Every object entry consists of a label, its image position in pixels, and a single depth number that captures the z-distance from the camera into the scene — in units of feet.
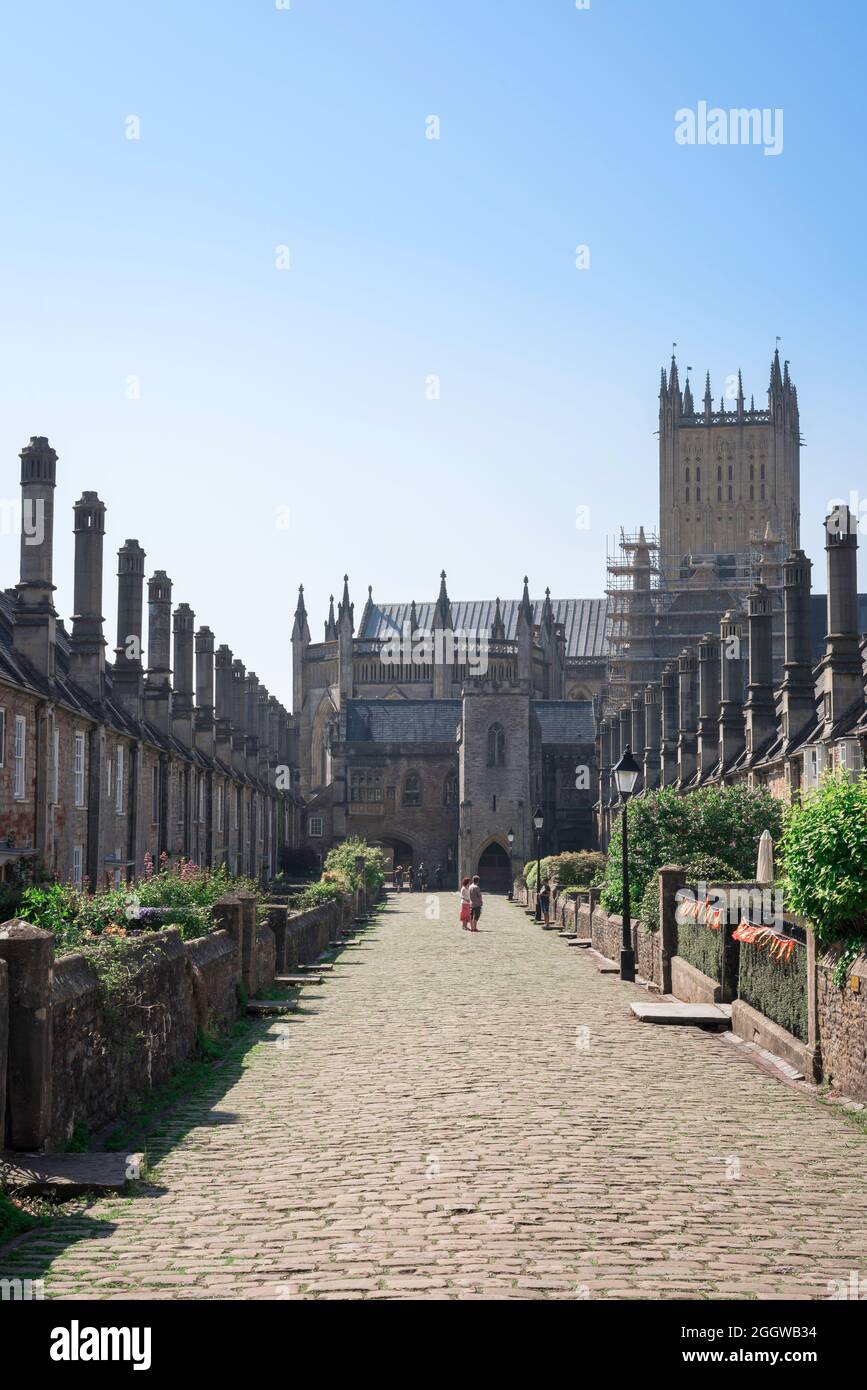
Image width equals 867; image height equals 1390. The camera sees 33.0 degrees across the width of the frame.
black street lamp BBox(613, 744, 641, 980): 81.56
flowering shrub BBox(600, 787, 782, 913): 95.14
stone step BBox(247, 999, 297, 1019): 62.44
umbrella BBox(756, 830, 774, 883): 71.46
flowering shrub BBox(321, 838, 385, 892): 153.27
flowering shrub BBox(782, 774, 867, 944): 40.42
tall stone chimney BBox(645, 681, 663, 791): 211.82
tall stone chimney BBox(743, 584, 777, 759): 151.84
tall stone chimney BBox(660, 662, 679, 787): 199.21
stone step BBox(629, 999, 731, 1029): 57.93
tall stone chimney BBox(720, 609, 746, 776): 165.48
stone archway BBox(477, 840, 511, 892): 275.18
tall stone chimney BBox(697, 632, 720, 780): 176.96
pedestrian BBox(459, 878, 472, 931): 129.29
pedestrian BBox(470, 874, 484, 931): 130.93
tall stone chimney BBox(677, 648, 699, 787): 187.73
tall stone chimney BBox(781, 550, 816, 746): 136.42
